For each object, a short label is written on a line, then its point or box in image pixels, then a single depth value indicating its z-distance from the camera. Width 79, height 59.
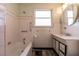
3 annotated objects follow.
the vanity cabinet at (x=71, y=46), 1.08
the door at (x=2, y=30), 1.26
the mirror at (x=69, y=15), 1.48
